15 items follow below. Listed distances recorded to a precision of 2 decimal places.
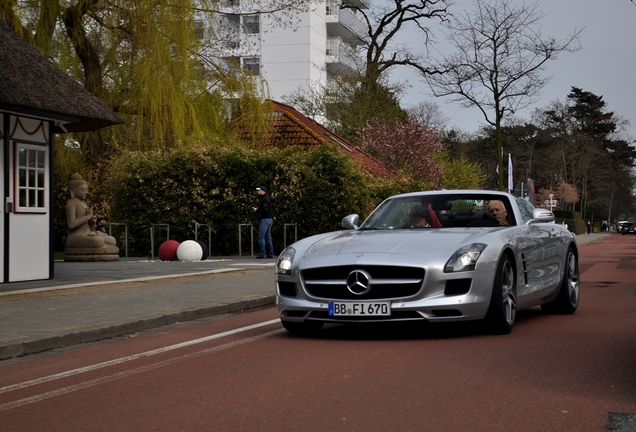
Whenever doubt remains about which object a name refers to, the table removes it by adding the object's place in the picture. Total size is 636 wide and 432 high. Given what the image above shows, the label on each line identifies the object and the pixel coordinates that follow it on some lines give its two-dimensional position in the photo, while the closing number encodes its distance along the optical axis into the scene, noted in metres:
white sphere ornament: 26.27
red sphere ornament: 26.61
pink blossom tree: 52.78
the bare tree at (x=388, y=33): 57.53
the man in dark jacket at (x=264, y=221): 27.45
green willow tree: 26.83
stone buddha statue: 25.72
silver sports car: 9.05
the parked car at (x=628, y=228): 112.12
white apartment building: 74.81
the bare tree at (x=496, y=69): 43.56
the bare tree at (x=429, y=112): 89.88
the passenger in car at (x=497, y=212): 10.73
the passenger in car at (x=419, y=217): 10.66
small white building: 17.22
